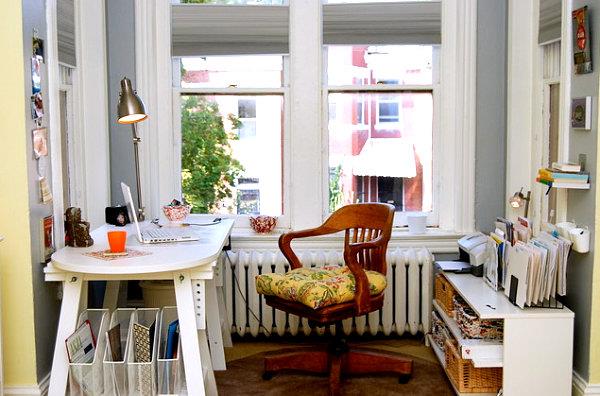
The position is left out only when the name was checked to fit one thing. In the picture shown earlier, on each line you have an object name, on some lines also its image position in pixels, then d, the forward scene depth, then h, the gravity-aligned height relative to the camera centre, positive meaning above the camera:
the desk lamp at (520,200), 4.45 -0.37
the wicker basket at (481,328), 3.88 -0.88
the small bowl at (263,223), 4.89 -0.52
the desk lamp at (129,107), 4.06 +0.11
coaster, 3.46 -0.49
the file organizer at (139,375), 3.44 -0.96
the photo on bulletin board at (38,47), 3.59 +0.35
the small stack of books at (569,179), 3.63 -0.21
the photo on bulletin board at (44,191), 3.66 -0.25
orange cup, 3.54 -0.44
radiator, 4.79 -0.91
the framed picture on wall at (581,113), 3.62 +0.06
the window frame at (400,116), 4.93 +0.09
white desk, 3.30 -0.58
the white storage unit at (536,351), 3.69 -0.94
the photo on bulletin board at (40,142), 3.59 -0.05
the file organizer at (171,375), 3.48 -0.97
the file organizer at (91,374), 3.36 -0.94
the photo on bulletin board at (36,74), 3.57 +0.24
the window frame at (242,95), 4.94 +0.11
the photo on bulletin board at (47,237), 3.64 -0.45
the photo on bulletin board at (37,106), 3.57 +0.10
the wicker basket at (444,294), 4.32 -0.84
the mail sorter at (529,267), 3.71 -0.60
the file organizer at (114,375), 3.42 -0.96
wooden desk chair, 3.96 -0.74
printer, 4.36 -0.62
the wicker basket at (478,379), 3.90 -1.11
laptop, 3.84 -0.48
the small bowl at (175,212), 4.41 -0.41
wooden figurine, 3.76 -0.43
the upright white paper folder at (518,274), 3.73 -0.64
